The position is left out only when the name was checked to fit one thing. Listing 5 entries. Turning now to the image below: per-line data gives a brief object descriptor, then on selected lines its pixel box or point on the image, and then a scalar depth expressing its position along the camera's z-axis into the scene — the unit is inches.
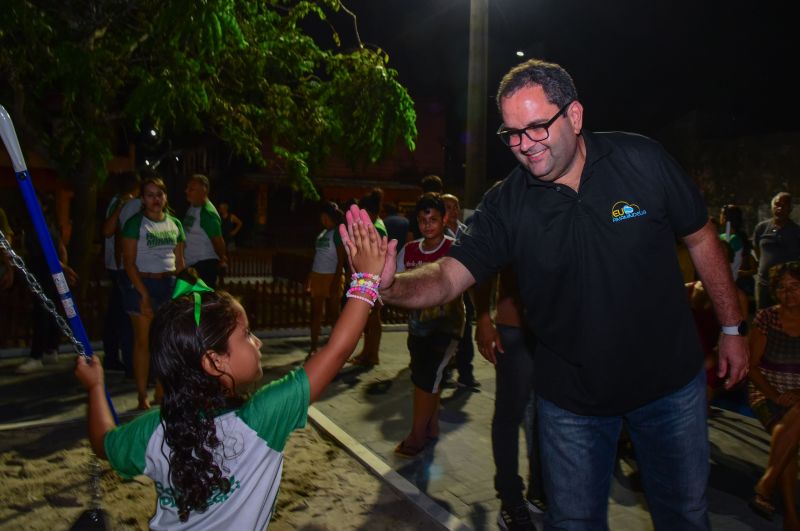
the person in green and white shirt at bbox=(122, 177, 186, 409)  247.3
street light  400.8
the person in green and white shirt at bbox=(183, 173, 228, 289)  296.0
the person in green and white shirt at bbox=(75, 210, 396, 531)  86.7
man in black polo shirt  106.4
